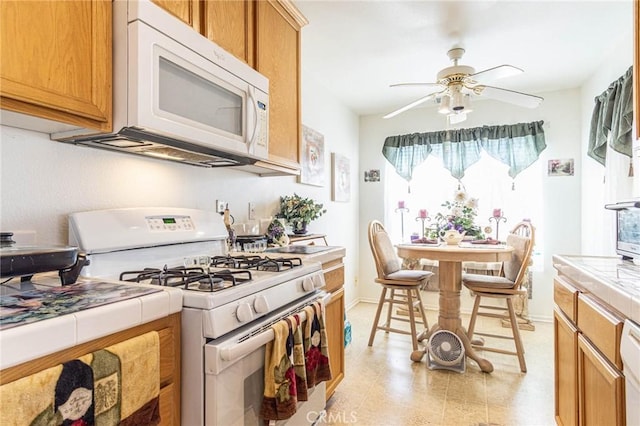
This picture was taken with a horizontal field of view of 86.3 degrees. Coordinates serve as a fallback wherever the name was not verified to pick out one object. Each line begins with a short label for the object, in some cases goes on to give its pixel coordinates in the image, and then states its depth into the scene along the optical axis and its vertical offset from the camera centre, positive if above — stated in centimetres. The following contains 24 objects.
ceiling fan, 242 +92
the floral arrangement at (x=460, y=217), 343 -3
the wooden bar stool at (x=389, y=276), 282 -53
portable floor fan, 246 -100
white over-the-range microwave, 111 +46
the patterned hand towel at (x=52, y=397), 60 -34
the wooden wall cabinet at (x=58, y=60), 87 +44
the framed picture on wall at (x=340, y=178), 377 +42
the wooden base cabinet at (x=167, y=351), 79 -37
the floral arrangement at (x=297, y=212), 265 +2
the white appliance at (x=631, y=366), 86 -40
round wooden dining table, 240 -47
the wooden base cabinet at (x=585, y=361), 102 -54
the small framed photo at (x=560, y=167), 358 +49
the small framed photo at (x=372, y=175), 446 +51
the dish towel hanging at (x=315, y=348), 138 -56
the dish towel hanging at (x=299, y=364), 126 -56
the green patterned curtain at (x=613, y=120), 236 +72
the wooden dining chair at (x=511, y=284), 251 -53
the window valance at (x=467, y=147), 368 +78
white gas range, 96 -25
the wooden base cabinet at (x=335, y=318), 192 -61
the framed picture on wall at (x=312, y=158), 313 +55
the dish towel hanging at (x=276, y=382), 116 -58
